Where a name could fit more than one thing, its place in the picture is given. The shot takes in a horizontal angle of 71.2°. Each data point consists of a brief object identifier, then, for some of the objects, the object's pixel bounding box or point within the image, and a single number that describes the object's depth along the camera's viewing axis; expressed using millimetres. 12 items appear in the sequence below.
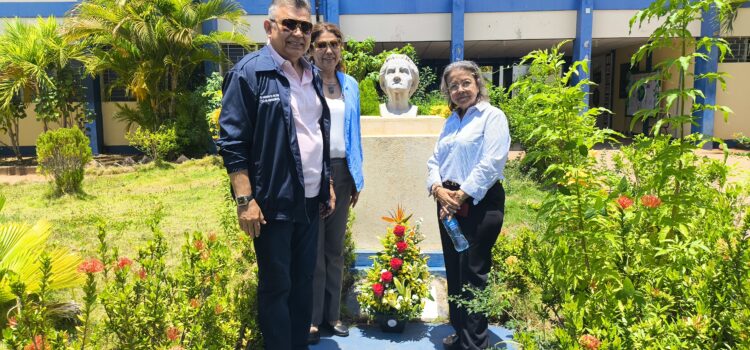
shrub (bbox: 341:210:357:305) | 3602
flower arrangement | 3055
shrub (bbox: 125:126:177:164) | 11117
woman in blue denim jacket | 2805
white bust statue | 3982
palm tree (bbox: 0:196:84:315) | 2145
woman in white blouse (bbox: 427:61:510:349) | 2479
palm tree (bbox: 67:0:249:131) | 10633
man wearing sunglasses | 2064
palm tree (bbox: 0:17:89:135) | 10703
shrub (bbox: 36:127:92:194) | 7301
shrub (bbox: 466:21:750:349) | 1561
